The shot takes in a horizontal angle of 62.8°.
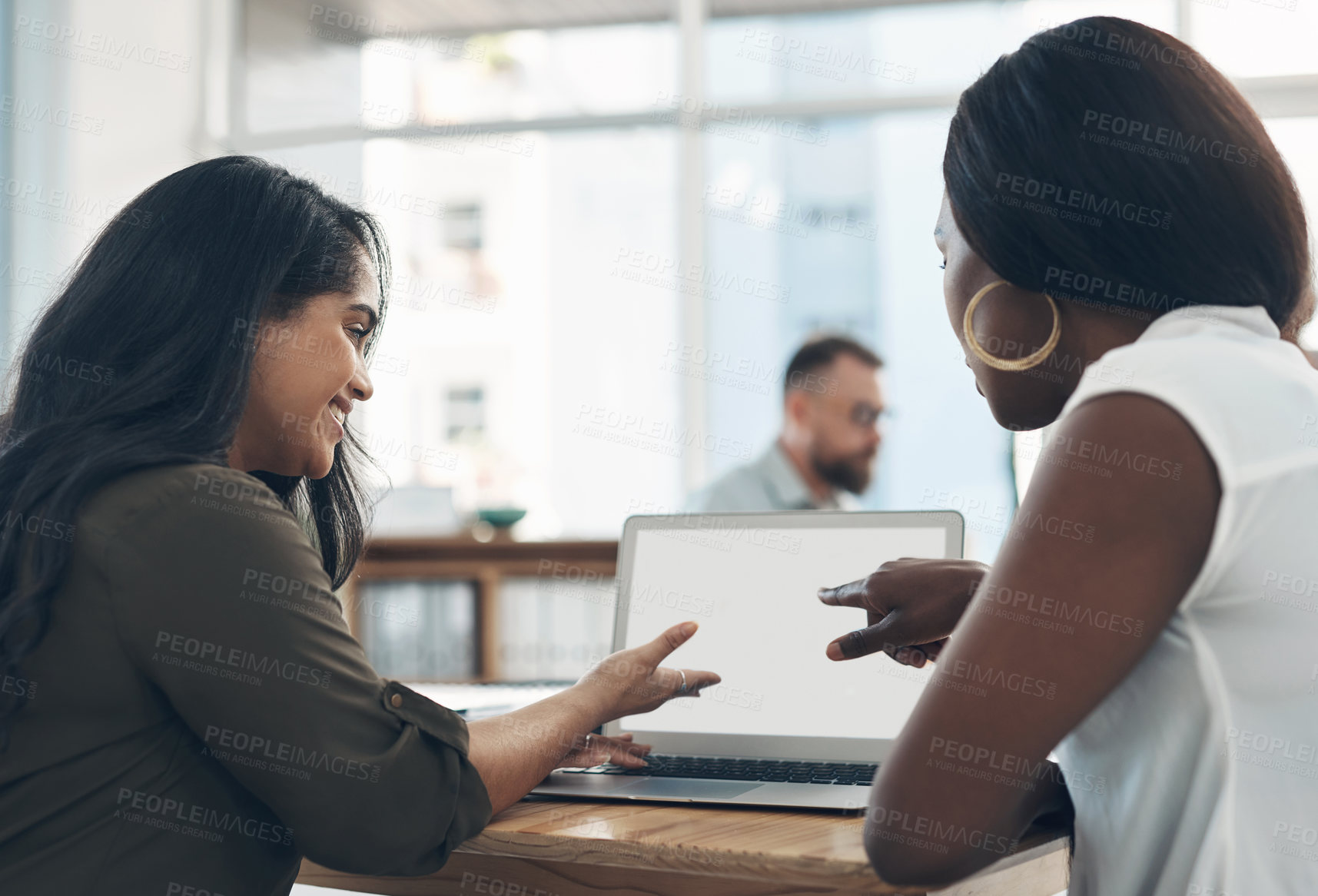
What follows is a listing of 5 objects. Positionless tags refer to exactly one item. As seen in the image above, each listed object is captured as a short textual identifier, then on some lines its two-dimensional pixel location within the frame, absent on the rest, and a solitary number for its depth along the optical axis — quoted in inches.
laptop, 45.1
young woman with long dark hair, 31.9
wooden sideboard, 146.1
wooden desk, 29.9
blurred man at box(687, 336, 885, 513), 132.4
